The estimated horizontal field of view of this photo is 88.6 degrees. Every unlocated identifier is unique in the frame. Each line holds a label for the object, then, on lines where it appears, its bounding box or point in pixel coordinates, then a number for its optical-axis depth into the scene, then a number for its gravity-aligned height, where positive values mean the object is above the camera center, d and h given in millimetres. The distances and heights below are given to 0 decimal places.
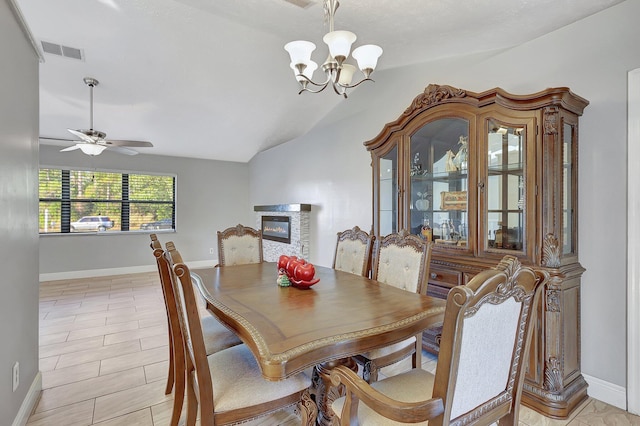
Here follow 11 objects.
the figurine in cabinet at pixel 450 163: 2779 +443
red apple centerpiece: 2016 -368
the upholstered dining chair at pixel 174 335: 1819 -776
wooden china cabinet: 2109 +145
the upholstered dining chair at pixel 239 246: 3254 -336
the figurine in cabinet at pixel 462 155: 2621 +489
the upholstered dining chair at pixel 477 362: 935 -471
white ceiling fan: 3693 +832
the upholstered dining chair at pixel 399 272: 1913 -410
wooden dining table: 1220 -476
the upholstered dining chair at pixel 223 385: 1325 -763
